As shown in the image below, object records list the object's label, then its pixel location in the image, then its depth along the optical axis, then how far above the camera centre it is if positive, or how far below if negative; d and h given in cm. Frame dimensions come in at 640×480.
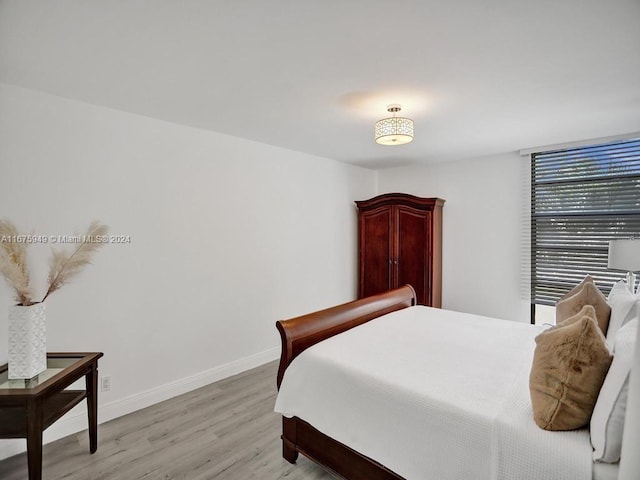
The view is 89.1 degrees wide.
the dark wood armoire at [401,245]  402 -14
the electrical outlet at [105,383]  242 -111
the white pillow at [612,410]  109 -62
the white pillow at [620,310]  166 -42
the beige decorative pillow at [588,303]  194 -45
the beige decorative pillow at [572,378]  124 -56
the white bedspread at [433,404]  122 -77
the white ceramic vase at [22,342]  176 -58
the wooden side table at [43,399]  159 -89
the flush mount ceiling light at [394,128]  241 +79
